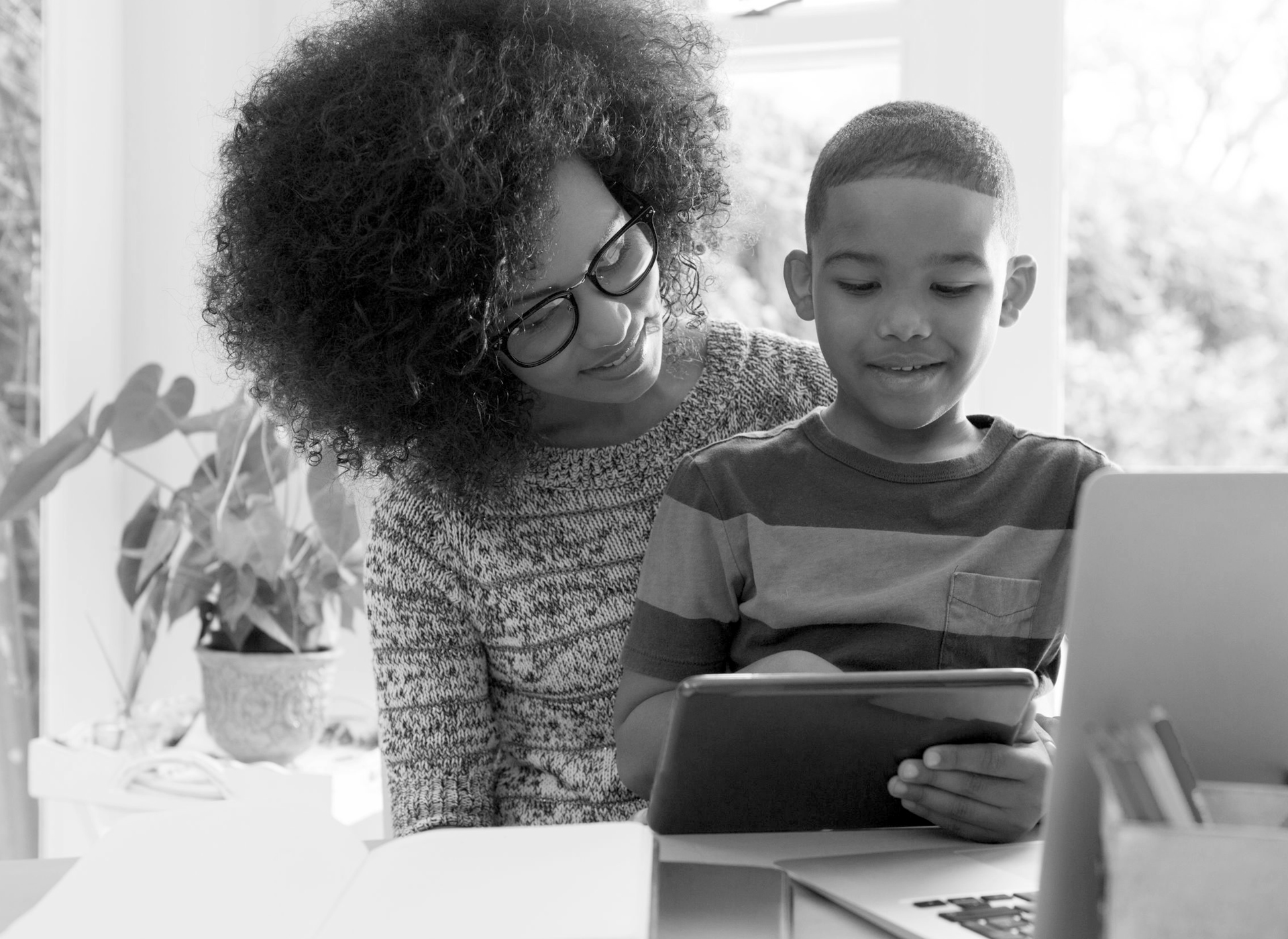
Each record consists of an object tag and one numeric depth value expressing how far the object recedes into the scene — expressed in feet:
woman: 3.50
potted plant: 6.05
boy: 3.23
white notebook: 1.94
